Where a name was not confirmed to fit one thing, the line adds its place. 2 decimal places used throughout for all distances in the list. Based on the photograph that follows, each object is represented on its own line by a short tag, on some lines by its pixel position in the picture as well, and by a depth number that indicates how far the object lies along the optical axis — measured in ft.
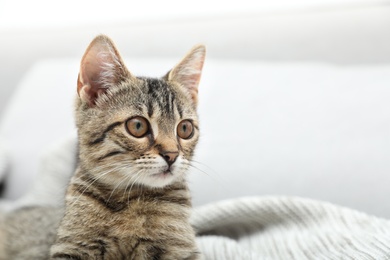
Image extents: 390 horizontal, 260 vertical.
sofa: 3.74
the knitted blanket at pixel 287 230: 2.80
